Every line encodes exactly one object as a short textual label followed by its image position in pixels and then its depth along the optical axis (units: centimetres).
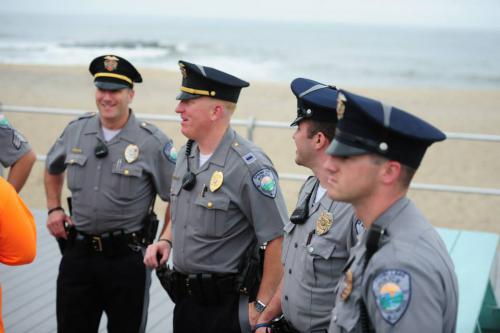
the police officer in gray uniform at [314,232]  276
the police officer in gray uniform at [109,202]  412
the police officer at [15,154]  455
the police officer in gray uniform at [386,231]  197
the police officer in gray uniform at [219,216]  345
